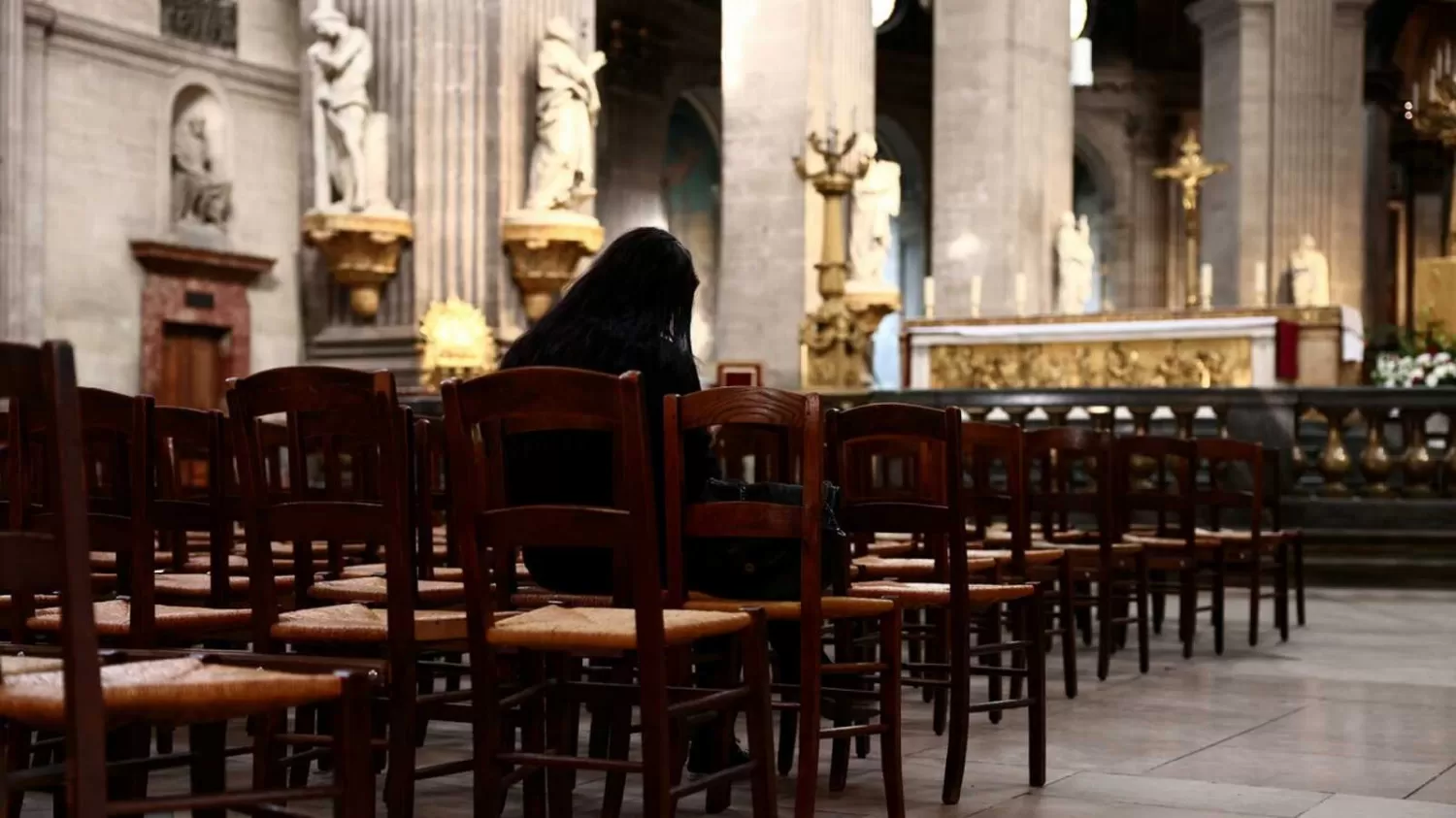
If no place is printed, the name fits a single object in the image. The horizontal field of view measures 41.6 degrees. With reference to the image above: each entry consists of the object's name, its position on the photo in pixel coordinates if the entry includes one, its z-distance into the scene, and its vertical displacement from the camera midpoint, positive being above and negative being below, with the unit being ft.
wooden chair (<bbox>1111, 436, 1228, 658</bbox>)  25.66 -1.64
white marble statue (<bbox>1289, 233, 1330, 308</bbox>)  76.84 +5.49
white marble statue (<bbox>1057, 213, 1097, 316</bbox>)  68.59 +5.09
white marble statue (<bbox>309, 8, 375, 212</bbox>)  45.32 +7.57
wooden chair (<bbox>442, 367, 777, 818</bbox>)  11.53 -1.26
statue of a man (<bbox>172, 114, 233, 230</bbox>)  54.54 +6.69
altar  55.47 +1.88
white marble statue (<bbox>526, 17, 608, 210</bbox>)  46.03 +6.96
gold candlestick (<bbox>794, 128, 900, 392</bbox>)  50.03 +2.48
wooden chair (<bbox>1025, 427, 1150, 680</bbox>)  22.06 -1.55
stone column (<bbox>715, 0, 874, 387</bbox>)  54.44 +7.22
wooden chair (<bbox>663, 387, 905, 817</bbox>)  12.84 -0.79
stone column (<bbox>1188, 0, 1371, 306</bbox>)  82.64 +11.48
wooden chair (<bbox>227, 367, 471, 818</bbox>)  12.22 -0.75
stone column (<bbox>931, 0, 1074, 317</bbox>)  67.62 +9.28
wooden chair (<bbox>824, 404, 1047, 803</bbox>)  15.48 -1.04
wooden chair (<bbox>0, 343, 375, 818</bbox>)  8.31 -1.34
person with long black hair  14.11 +0.47
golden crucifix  67.67 +8.63
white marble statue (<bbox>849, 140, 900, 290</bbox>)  58.49 +5.93
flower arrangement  50.62 +1.32
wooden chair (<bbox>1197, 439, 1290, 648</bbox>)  27.20 -1.80
